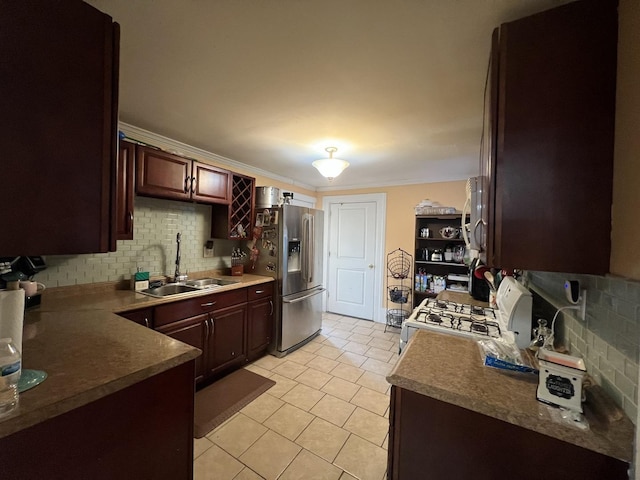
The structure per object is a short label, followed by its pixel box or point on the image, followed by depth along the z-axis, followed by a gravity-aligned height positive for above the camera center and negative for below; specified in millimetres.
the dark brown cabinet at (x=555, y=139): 813 +351
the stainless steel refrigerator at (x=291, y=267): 3014 -372
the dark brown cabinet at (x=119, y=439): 698 -665
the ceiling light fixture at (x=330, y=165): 2475 +713
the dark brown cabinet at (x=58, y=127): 675 +303
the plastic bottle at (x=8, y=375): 655 -383
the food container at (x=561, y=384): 792 -448
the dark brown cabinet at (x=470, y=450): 754 -690
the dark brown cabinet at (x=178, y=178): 2174 +536
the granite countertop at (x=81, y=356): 713 -475
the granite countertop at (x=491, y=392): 725 -538
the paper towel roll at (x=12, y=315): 753 -257
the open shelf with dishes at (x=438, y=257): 3541 -230
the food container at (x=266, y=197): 3182 +492
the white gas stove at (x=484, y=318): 1214 -525
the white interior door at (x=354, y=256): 4312 -310
